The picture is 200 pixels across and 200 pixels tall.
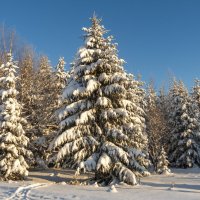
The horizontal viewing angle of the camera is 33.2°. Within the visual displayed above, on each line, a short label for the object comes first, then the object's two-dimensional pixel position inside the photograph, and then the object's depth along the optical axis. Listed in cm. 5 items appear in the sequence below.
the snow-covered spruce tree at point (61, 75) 3846
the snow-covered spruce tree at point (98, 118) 2133
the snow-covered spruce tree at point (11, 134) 2464
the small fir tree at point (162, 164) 3597
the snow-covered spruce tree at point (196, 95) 5087
